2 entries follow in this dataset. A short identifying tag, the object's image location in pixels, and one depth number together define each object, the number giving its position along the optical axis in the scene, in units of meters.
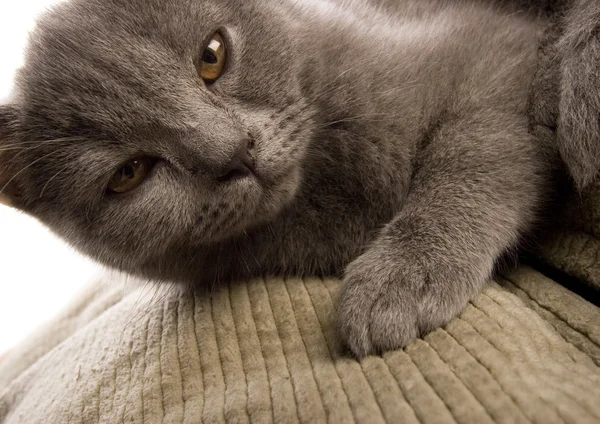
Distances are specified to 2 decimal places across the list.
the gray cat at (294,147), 0.27
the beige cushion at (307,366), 0.23
